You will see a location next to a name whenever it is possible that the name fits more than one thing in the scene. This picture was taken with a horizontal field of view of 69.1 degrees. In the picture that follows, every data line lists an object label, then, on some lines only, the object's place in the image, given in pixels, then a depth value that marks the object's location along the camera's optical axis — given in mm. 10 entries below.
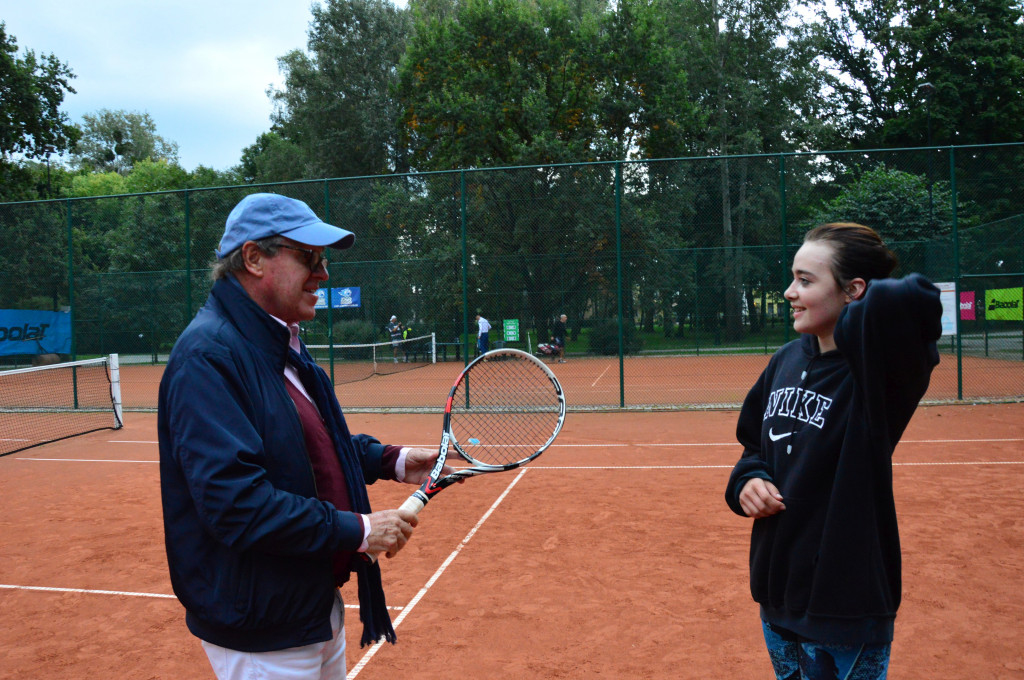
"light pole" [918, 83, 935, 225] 18609
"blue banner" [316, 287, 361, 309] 12625
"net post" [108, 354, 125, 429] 11102
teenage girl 1701
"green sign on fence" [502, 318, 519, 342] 11984
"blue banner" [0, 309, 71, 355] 13461
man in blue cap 1664
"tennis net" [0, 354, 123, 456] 11039
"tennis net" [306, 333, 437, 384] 13039
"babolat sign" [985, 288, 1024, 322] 14948
